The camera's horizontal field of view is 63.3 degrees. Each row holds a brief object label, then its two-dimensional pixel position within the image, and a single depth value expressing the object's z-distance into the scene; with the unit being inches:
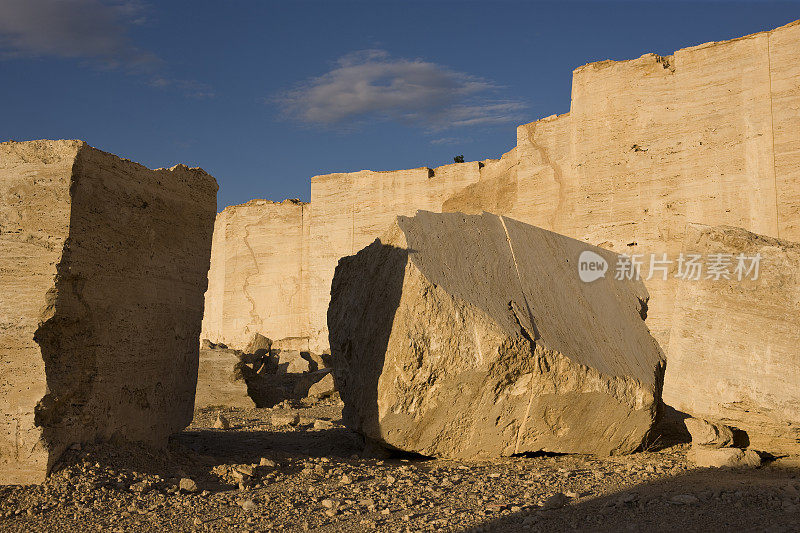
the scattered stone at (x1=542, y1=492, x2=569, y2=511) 113.3
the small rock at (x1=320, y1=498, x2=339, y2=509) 117.4
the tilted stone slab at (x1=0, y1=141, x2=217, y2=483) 126.8
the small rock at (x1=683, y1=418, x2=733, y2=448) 151.9
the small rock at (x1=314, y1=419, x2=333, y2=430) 226.7
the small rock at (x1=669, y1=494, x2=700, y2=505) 112.0
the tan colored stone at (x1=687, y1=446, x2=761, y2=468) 142.9
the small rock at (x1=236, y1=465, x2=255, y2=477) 137.0
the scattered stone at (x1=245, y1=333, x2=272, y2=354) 472.8
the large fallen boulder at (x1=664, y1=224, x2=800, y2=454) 142.3
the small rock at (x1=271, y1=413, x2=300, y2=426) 234.2
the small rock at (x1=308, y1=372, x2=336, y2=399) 320.5
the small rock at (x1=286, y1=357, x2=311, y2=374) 390.2
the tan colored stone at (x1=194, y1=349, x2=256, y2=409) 294.4
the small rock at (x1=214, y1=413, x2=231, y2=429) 230.4
